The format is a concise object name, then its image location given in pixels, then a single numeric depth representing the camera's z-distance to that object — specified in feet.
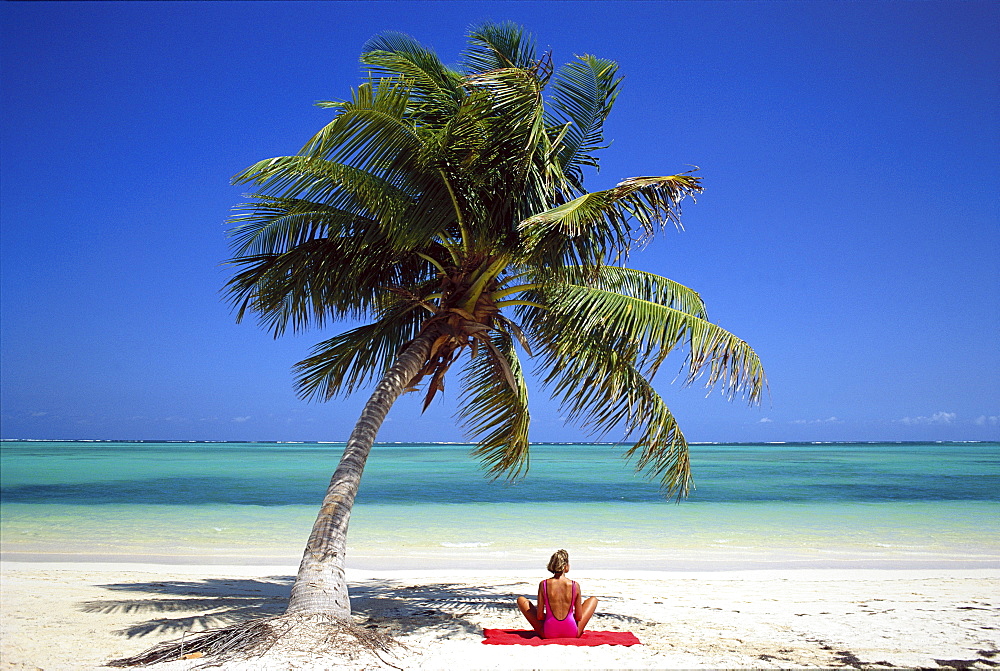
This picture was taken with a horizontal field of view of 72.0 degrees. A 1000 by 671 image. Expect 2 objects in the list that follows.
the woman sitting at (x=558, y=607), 20.68
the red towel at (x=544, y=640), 20.39
